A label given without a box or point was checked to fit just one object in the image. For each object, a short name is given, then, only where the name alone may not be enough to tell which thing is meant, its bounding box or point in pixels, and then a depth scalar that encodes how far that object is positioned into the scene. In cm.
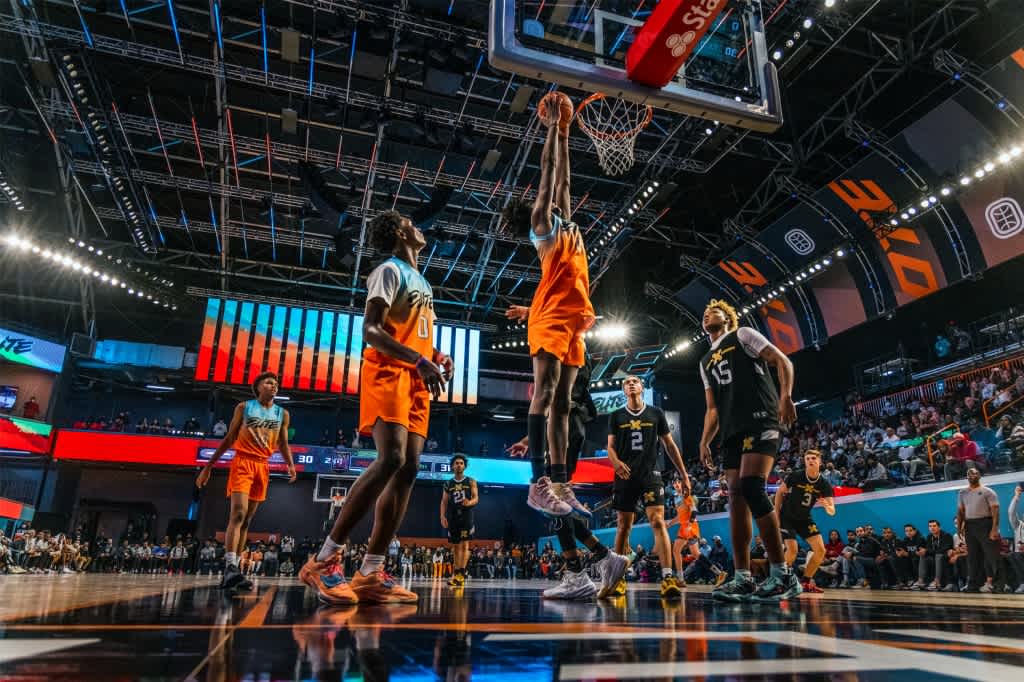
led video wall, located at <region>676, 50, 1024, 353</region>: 1040
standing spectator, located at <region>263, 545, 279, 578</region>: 1723
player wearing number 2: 486
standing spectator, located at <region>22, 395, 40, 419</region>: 1941
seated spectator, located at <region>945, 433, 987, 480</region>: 929
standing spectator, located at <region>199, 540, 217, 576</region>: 1719
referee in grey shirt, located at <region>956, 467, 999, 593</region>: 752
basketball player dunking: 346
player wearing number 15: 367
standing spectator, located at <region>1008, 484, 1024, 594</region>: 748
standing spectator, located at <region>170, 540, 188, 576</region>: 1747
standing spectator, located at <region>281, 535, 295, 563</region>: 1805
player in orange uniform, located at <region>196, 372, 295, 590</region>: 489
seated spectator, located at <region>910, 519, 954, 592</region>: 855
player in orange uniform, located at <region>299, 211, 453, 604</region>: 286
